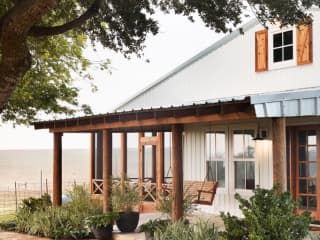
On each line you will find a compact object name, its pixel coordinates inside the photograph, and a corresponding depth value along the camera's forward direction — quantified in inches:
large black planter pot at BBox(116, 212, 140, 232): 458.0
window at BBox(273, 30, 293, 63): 502.3
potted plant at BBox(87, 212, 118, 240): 445.4
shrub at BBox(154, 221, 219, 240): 346.0
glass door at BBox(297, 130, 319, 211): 469.7
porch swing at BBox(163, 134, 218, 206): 502.7
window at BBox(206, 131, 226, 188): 546.4
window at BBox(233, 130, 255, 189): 514.6
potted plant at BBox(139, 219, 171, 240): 390.9
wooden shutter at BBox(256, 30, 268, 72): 522.0
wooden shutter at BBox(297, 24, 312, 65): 480.1
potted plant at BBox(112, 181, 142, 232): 459.2
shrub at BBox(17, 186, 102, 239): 474.6
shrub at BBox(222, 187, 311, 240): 297.6
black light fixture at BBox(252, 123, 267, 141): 494.3
